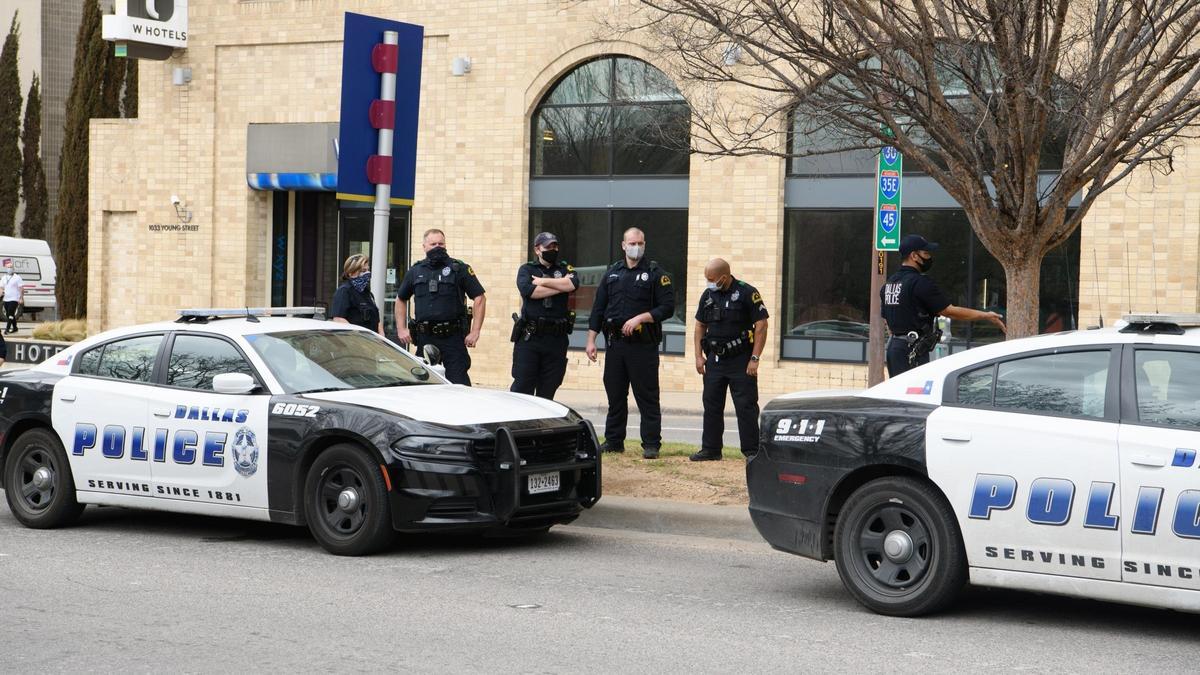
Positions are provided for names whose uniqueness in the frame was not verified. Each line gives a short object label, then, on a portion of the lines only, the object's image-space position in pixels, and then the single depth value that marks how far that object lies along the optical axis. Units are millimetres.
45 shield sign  14289
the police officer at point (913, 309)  10734
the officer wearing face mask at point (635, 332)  11594
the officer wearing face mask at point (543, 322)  11672
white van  41219
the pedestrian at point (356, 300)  12836
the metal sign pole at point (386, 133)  11414
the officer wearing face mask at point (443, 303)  12070
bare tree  9305
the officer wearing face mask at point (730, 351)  11219
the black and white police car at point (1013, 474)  6254
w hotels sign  24250
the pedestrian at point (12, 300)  34938
